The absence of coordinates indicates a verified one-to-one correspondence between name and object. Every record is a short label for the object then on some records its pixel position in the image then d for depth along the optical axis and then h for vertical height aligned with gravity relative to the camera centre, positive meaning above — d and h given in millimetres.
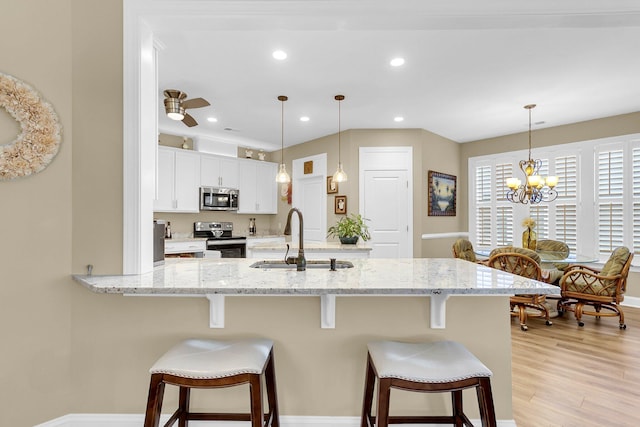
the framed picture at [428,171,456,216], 5410 +359
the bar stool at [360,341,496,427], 1264 -618
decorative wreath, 1613 +425
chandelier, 4148 +382
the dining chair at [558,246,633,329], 3488 -784
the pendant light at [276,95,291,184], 3869 +473
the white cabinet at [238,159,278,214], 5934 +525
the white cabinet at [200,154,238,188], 5340 +741
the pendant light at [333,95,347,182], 4023 +479
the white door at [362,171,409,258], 5125 +61
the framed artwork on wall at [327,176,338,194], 5324 +478
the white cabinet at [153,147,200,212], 4852 +529
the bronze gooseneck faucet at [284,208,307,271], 1874 -242
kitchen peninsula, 1784 -632
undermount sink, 2084 -322
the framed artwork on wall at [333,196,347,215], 5199 +161
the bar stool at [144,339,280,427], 1278 -612
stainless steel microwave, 5266 +273
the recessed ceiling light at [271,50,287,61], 2779 +1381
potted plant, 4090 -204
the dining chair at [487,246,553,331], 3387 -565
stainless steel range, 5277 -379
